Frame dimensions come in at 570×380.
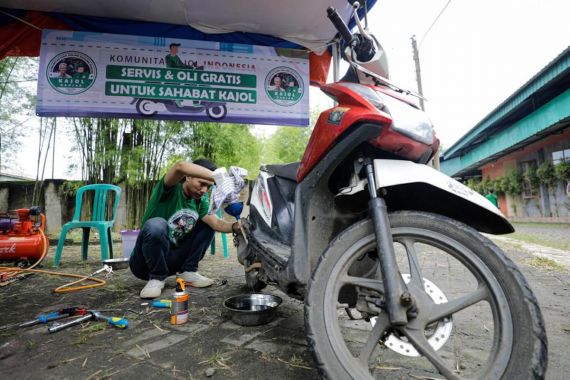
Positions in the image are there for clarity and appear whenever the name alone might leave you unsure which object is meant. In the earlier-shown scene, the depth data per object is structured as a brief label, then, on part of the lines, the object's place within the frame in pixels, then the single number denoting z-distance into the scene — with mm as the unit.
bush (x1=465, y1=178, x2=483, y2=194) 17591
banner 3146
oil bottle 1793
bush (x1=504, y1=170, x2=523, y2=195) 13027
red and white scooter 923
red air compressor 3539
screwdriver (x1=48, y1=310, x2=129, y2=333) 1683
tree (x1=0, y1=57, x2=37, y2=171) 6141
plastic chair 3633
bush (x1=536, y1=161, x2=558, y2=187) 10602
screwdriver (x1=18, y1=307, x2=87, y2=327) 1773
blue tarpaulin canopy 2941
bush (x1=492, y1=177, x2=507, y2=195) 14148
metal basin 1745
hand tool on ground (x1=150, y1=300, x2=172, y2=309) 2104
